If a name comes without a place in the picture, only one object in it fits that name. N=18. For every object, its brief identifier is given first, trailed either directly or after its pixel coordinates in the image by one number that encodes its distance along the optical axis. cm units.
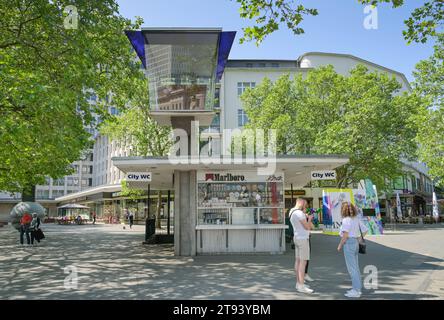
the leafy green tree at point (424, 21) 968
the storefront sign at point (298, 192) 4241
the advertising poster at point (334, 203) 1973
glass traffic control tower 1415
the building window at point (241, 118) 4872
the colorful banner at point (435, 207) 3688
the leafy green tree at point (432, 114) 2238
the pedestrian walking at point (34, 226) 1935
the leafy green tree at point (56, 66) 1046
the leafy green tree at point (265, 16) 881
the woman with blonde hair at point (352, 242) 725
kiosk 1368
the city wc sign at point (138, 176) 1370
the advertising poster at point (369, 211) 2147
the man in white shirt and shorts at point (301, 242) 762
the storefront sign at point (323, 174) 1359
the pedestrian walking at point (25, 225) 1970
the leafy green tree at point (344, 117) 2900
